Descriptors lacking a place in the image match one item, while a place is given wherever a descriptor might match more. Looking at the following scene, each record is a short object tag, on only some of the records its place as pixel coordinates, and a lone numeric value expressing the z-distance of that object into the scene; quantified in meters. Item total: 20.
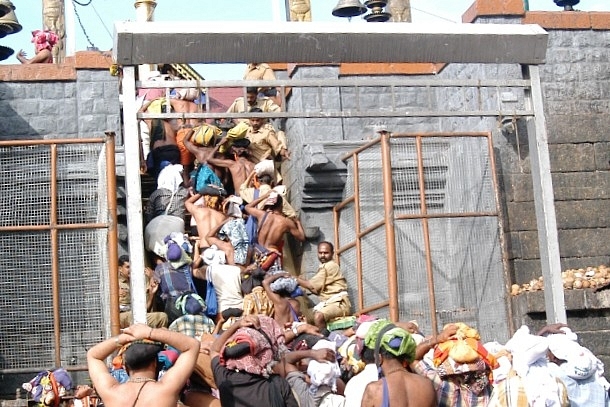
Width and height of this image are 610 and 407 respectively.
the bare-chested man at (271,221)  13.49
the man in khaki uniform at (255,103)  14.59
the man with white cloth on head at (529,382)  7.39
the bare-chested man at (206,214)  13.52
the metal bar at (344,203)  13.91
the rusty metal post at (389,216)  12.20
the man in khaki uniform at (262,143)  14.46
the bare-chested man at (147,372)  6.96
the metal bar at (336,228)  14.16
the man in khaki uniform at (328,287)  12.84
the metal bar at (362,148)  13.08
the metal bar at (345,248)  13.67
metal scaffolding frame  10.41
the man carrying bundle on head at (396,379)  7.13
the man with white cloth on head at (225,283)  12.78
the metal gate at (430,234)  12.41
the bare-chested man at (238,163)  14.20
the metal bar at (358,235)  13.32
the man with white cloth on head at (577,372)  7.97
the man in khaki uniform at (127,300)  12.02
